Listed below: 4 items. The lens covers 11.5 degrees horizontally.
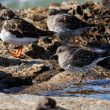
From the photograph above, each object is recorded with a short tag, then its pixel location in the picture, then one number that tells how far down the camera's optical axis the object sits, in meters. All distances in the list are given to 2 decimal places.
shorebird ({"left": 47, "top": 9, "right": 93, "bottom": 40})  16.36
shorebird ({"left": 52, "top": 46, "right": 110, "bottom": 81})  13.20
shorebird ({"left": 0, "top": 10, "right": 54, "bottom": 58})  14.86
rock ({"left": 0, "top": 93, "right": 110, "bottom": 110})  9.85
